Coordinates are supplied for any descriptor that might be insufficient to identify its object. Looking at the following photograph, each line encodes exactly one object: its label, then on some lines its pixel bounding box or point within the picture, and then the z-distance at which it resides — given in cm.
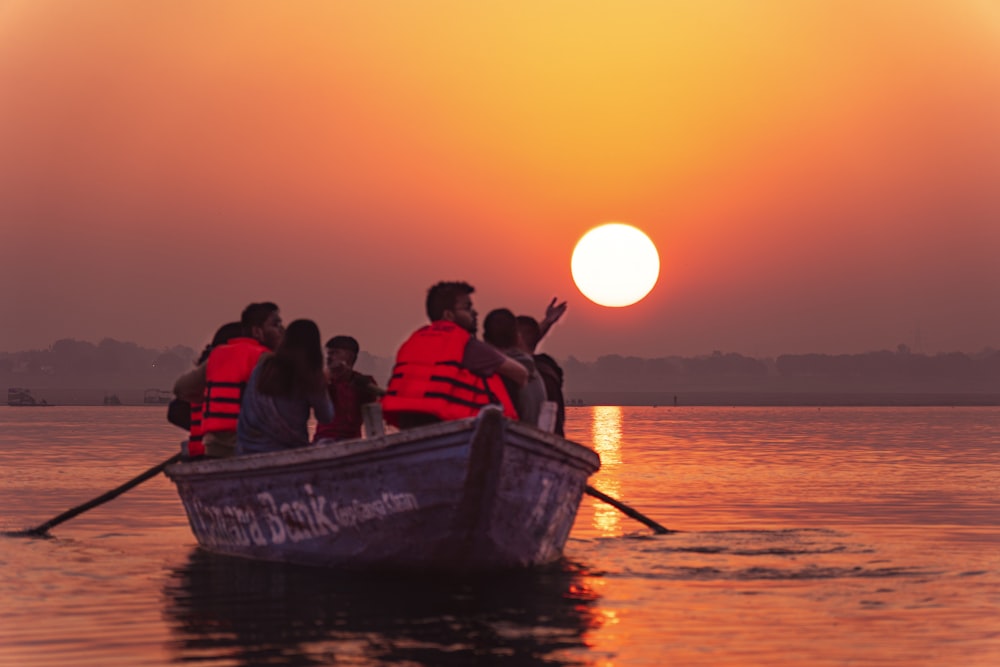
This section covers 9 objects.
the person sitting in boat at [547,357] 1617
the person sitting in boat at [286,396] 1480
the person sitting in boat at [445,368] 1424
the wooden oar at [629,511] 1891
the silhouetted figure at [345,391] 1661
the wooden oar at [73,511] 1989
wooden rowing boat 1365
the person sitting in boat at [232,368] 1586
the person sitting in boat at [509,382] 1538
